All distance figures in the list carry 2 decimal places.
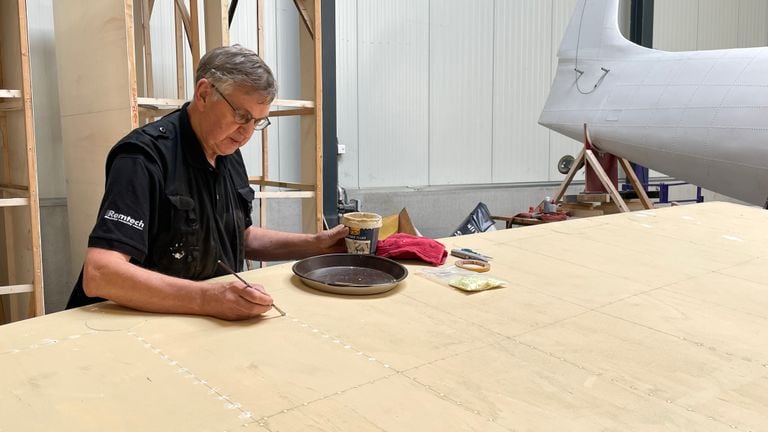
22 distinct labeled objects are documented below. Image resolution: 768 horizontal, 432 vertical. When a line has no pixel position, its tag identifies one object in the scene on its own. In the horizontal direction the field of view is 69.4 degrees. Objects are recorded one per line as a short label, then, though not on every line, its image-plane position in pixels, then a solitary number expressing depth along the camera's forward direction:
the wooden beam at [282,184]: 3.34
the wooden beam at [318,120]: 3.15
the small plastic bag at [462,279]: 1.56
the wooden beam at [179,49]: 3.65
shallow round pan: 1.48
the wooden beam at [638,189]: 4.67
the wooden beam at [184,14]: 3.48
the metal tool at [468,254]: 1.89
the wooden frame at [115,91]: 2.59
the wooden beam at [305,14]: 3.15
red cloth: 1.83
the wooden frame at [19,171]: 2.46
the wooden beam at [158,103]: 2.68
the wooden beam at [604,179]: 4.54
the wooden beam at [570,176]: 4.79
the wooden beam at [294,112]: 3.24
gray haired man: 1.31
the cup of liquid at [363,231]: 1.76
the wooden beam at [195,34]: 2.88
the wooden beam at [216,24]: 2.85
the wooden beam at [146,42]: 3.46
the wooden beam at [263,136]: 3.14
